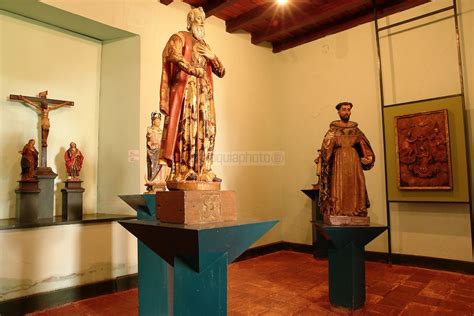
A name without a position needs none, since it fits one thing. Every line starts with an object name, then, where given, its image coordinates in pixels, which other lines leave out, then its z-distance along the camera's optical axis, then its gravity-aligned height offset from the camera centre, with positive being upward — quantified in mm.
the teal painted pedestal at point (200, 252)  1548 -363
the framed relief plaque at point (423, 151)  4312 +312
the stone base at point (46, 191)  3536 -90
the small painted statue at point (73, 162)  3789 +230
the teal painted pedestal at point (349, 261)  2973 -764
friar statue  3139 +48
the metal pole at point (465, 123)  4098 +645
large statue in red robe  1942 +408
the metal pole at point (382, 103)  4734 +1050
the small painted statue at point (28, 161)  3471 +228
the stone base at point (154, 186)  3180 -55
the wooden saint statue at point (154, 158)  3219 +224
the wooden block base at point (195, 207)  1686 -142
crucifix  3768 +862
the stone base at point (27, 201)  3354 -183
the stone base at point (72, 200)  3670 -198
